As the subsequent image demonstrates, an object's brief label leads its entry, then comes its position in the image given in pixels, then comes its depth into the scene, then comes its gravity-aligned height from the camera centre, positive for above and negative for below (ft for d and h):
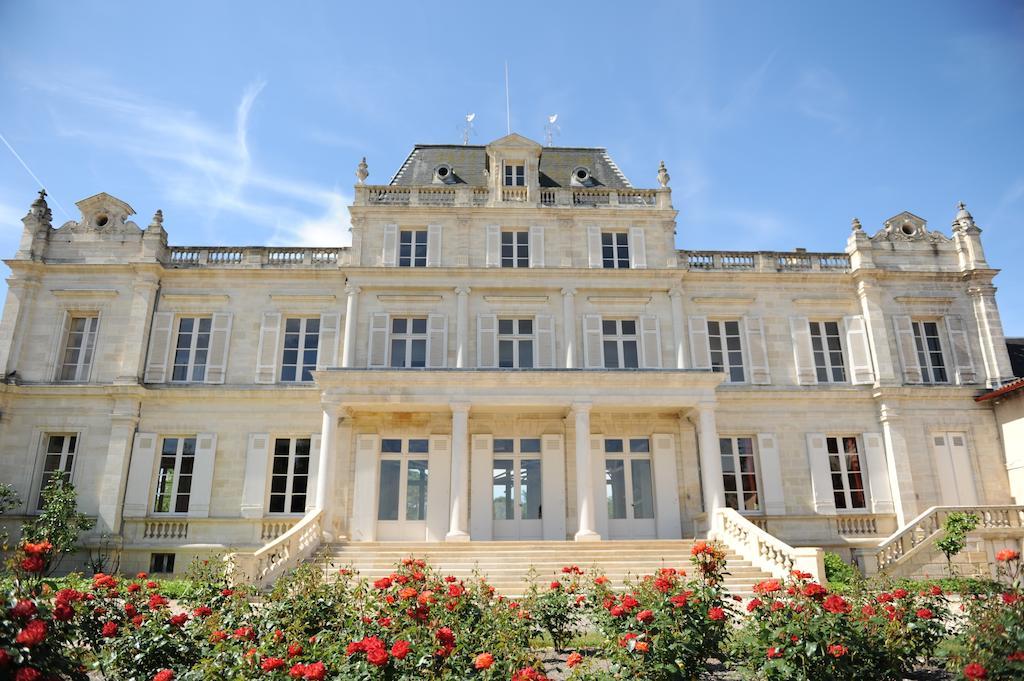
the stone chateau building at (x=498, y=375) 59.00 +12.94
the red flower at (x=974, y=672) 15.33 -3.57
